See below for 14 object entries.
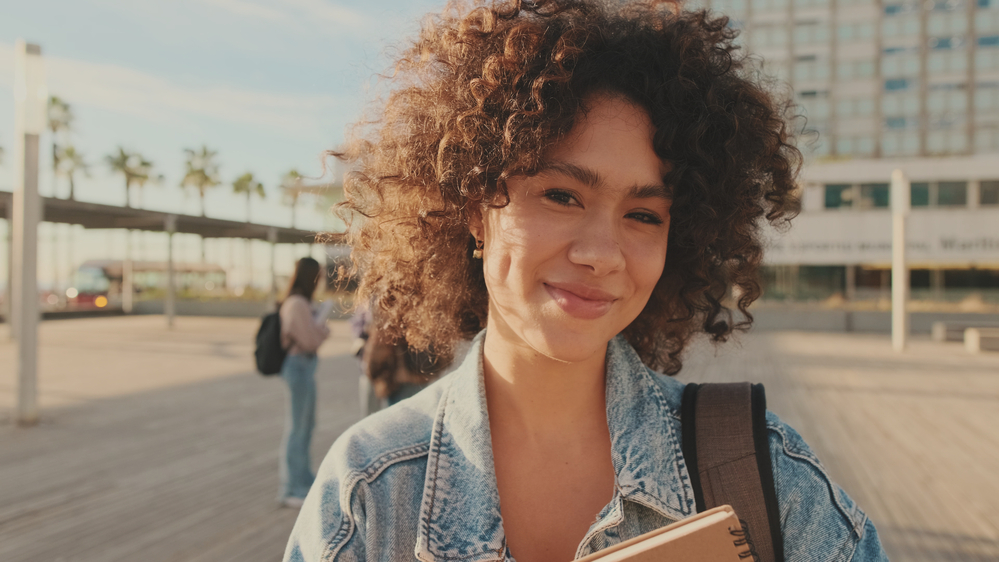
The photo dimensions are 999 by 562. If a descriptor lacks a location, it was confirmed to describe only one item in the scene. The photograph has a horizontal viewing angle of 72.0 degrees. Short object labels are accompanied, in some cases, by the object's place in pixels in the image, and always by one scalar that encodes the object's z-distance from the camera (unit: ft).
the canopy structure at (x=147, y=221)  61.93
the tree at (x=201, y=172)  149.48
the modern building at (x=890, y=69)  157.99
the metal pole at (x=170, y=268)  73.92
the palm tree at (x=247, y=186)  152.87
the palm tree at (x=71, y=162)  149.48
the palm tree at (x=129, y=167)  138.72
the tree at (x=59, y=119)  131.04
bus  102.58
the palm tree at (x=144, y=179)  142.82
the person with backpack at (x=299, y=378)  16.69
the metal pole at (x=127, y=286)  101.04
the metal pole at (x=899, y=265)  51.55
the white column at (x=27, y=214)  25.22
